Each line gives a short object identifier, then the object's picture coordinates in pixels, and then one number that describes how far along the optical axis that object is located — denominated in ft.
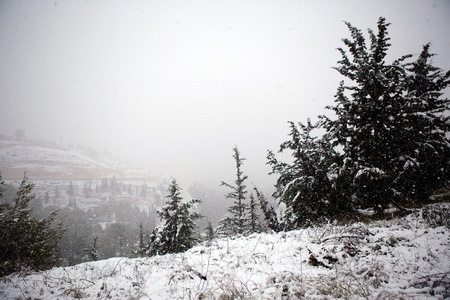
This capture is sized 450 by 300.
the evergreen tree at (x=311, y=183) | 23.82
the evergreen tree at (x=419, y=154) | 22.29
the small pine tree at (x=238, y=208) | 65.21
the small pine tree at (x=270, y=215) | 31.32
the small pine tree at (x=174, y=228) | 49.03
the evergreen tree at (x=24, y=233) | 38.11
